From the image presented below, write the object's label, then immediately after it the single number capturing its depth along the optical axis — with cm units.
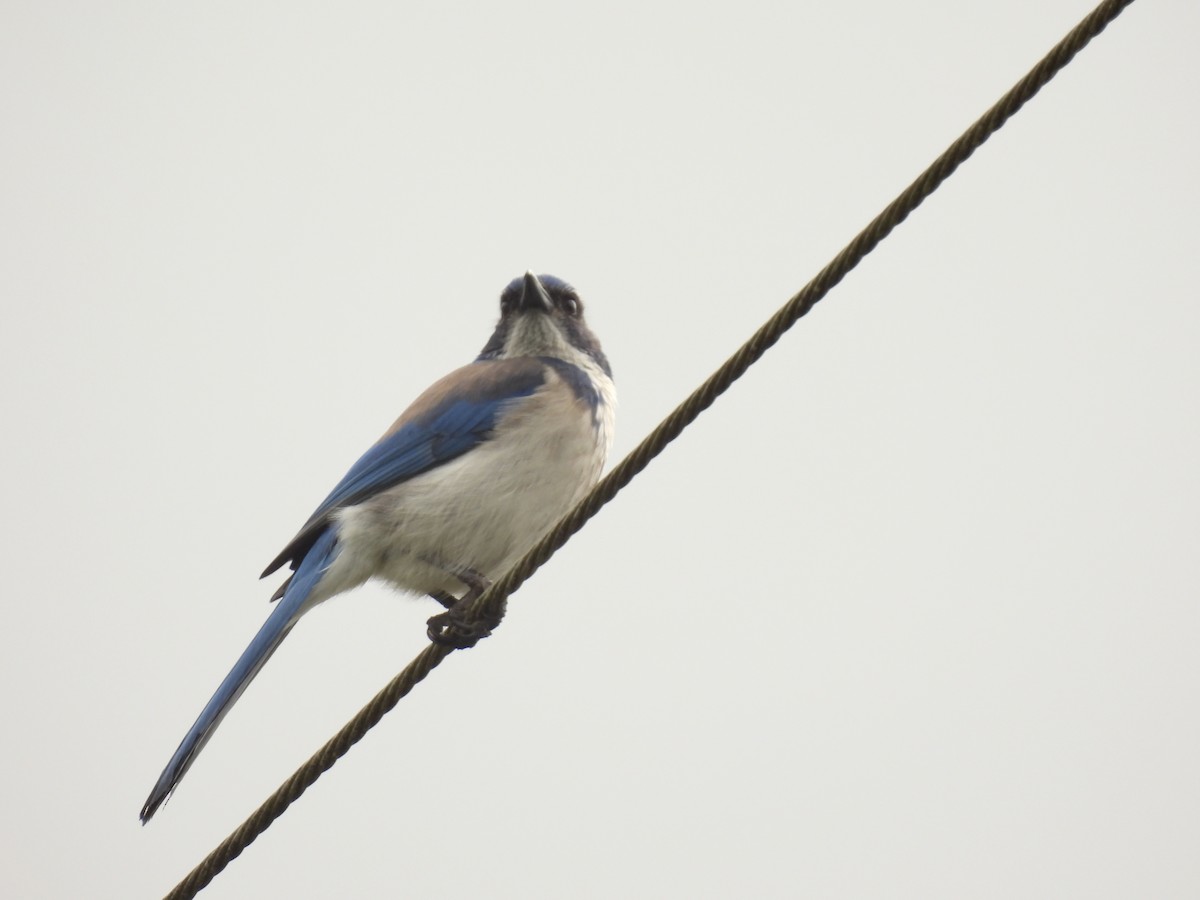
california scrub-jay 1248
